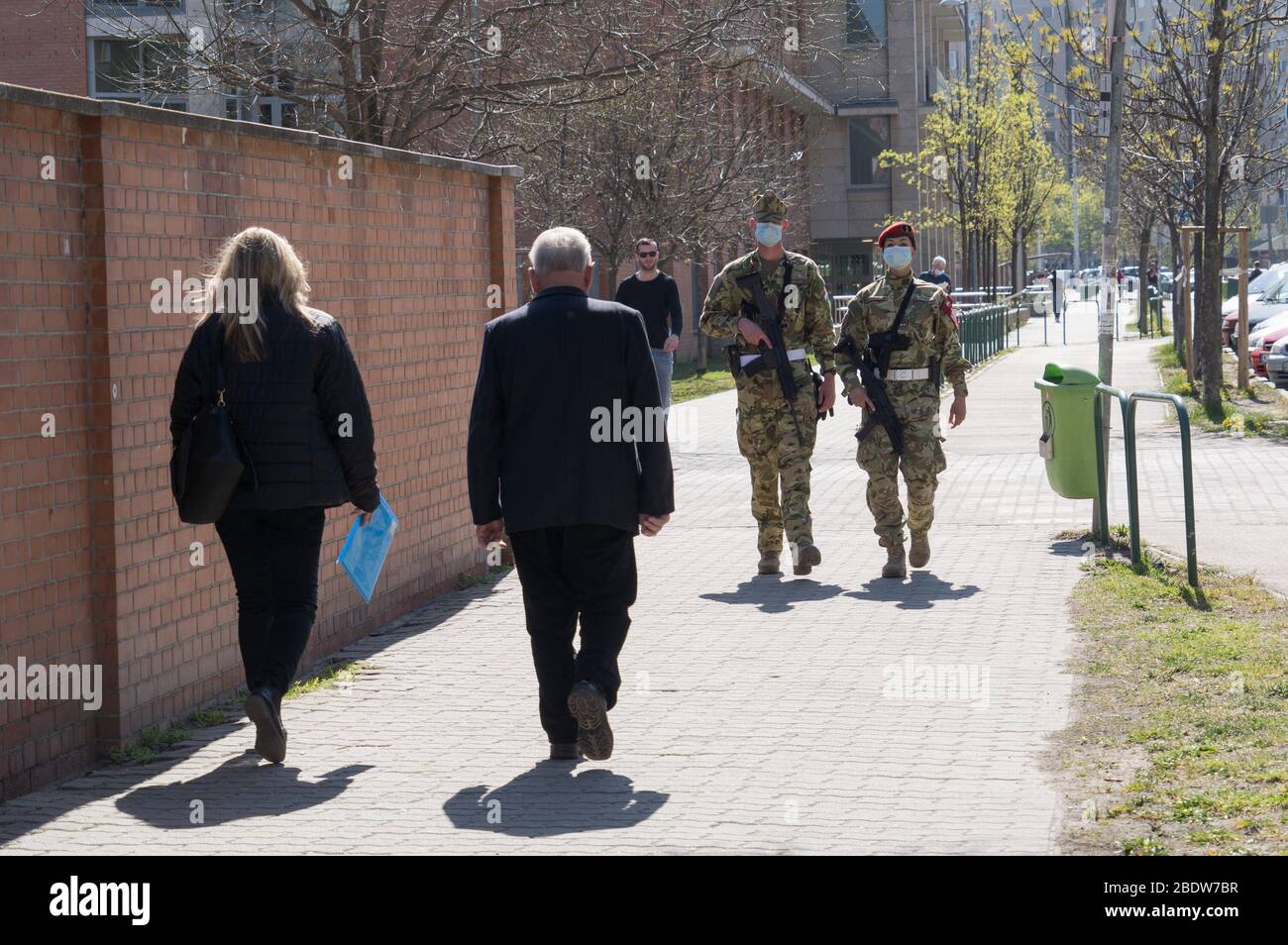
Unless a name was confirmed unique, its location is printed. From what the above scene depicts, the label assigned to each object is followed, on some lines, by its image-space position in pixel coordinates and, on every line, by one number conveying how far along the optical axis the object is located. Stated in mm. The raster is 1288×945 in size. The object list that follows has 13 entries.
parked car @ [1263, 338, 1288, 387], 24375
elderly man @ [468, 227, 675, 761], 6242
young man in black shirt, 15828
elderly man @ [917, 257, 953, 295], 24266
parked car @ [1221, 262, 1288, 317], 33500
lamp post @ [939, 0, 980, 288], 44906
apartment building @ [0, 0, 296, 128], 14930
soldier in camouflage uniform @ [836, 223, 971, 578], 10320
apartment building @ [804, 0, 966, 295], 59250
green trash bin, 11492
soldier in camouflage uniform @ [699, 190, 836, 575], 10289
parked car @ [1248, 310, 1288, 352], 26875
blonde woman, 6367
